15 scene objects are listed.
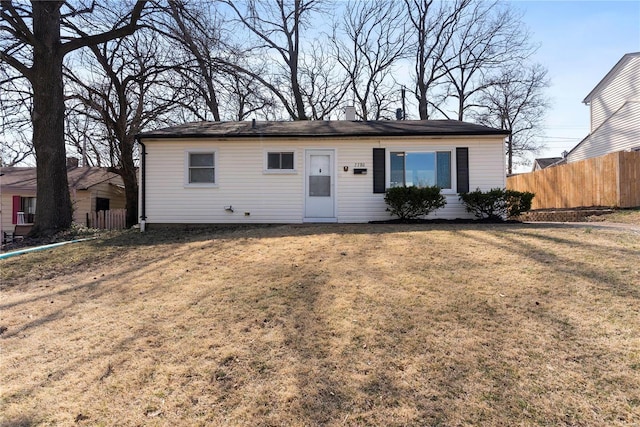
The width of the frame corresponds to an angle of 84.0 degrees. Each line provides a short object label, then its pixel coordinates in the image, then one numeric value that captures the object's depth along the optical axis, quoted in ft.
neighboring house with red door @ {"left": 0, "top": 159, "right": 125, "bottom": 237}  60.18
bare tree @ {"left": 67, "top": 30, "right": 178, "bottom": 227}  49.10
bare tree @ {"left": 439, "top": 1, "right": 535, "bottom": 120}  83.11
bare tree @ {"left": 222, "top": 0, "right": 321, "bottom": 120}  75.28
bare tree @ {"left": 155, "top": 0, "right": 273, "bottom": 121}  35.78
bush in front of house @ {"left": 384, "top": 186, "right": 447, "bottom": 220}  33.35
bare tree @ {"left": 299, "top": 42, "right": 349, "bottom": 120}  85.10
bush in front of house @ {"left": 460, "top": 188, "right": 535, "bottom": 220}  33.65
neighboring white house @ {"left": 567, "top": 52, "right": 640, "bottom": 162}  58.18
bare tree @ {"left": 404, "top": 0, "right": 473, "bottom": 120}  83.41
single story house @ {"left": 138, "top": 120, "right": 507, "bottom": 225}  35.76
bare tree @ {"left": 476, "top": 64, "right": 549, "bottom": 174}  91.83
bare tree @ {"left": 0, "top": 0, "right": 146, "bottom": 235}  33.58
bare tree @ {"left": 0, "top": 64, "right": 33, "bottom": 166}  37.88
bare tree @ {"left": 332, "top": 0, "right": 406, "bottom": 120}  86.43
